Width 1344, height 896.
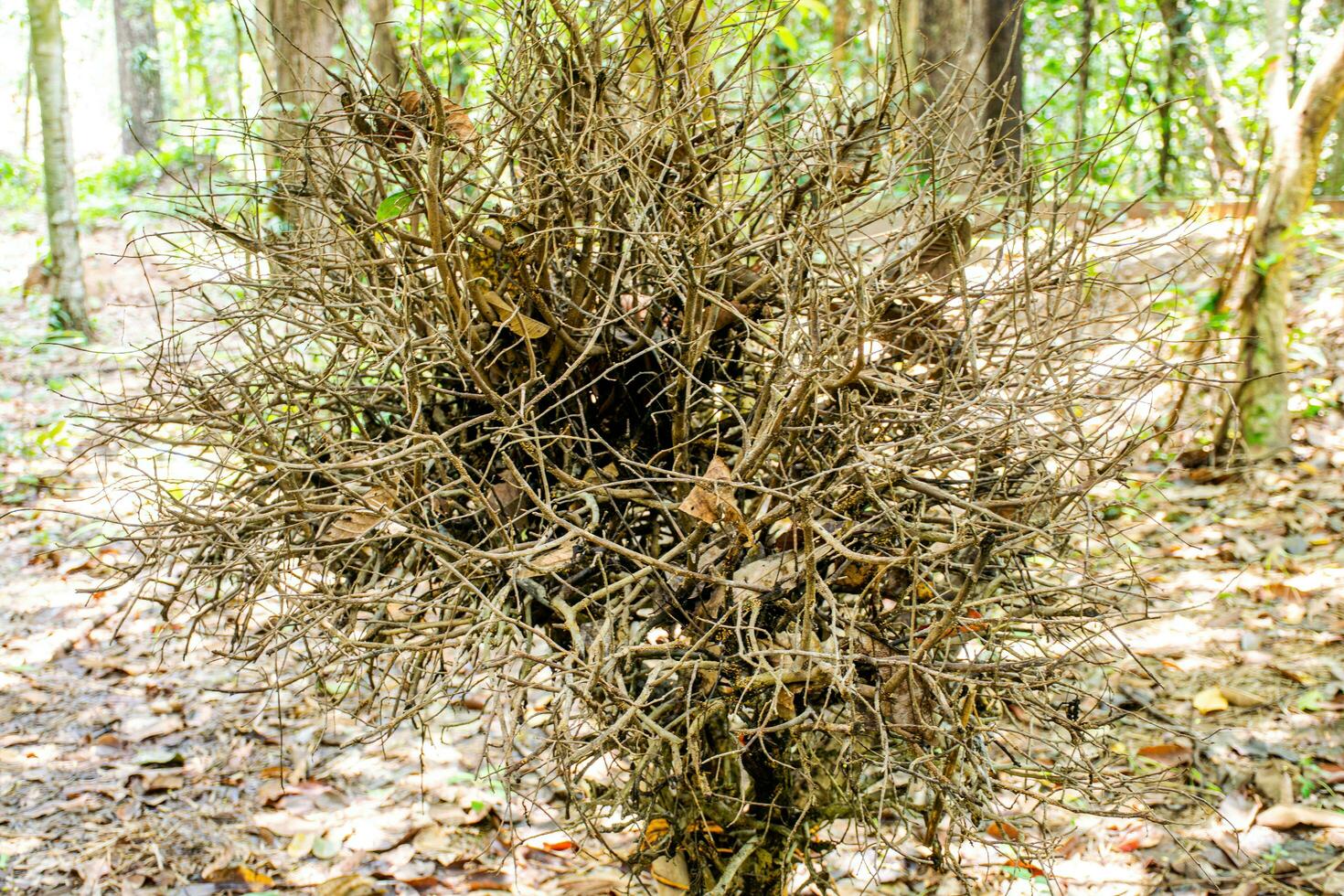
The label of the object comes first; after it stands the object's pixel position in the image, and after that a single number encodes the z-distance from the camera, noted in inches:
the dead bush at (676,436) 79.7
